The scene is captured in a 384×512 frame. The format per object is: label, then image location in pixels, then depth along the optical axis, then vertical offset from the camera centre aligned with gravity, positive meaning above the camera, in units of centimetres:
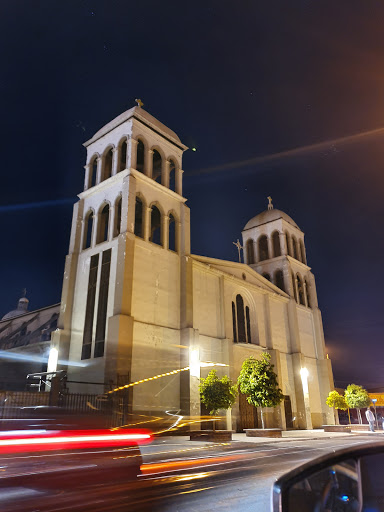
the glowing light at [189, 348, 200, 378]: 2320 +246
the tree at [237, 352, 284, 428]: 2359 +124
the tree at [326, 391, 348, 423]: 3158 +26
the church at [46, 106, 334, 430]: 2209 +662
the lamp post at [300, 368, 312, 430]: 3170 +68
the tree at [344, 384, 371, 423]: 3152 +54
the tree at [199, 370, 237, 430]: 2162 +68
